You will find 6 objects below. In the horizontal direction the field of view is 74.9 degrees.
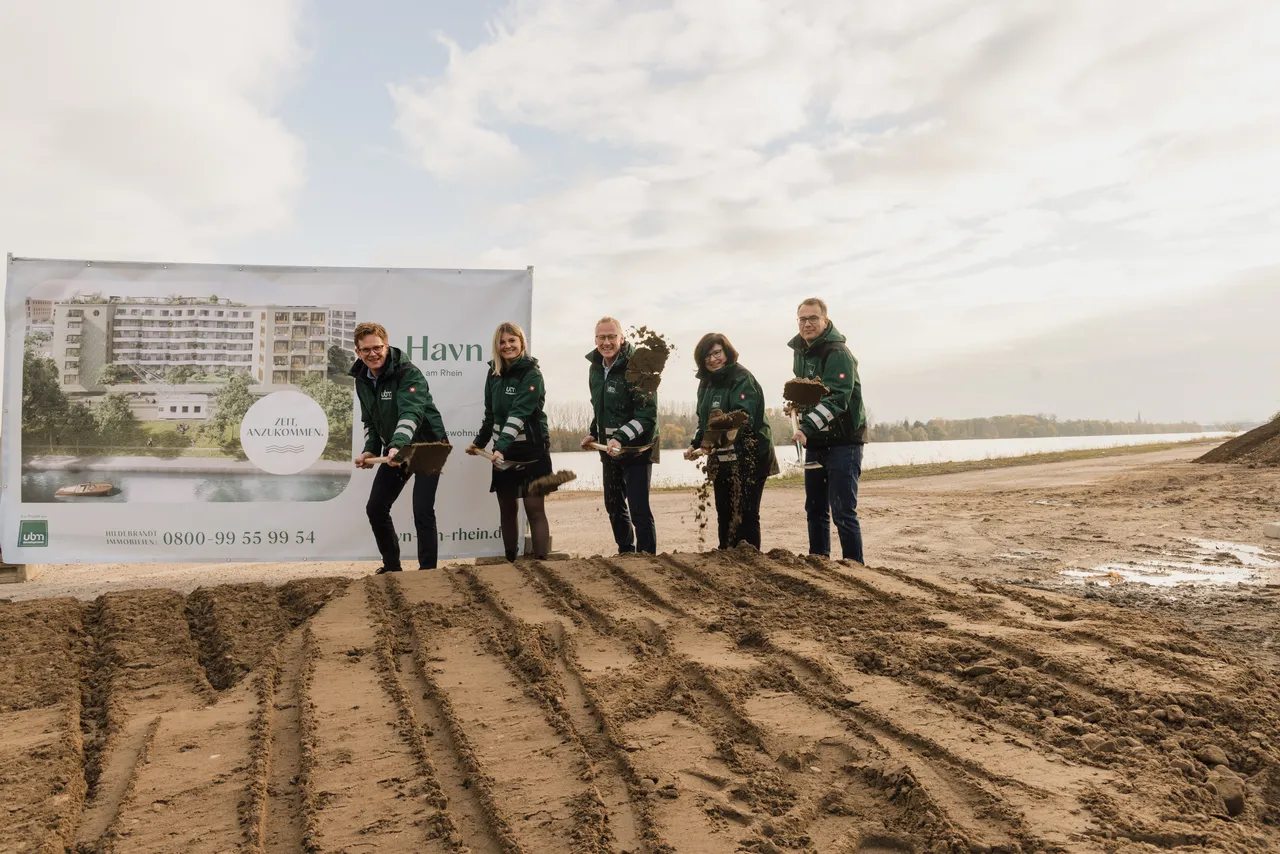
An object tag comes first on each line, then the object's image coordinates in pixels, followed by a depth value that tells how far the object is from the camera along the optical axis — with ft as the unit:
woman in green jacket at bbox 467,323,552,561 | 20.29
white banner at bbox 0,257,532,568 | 23.31
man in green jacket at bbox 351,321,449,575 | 19.75
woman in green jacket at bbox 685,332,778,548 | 20.08
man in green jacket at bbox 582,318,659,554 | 20.03
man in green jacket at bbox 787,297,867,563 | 18.70
